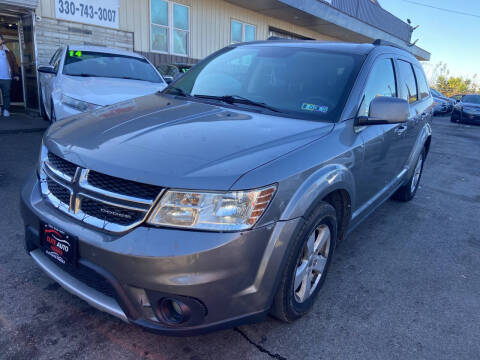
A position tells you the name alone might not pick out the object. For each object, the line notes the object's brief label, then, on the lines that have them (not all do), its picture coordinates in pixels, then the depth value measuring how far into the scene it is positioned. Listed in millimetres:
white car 5191
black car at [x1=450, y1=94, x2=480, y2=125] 16516
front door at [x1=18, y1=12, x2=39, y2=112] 8914
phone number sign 9188
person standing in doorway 8375
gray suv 1698
